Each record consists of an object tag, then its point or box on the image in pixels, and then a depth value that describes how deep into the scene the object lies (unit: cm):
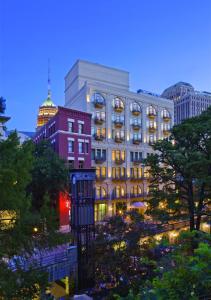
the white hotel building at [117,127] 3497
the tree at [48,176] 2451
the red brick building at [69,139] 2888
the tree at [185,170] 1562
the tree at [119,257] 1210
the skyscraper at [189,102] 11543
